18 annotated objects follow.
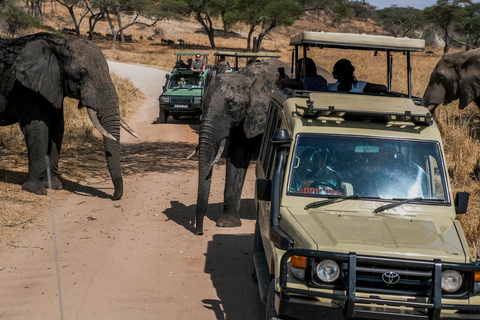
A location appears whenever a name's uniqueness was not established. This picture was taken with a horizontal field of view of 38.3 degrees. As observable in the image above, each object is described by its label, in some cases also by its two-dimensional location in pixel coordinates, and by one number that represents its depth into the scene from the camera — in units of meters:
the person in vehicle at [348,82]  7.76
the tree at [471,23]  57.22
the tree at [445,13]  57.62
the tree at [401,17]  70.81
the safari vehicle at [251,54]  16.47
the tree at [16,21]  43.78
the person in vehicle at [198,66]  21.34
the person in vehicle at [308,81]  7.69
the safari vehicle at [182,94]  20.09
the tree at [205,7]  59.81
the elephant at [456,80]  13.86
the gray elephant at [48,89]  10.34
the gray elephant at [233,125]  8.66
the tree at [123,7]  61.25
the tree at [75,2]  62.51
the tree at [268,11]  54.00
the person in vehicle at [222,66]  18.13
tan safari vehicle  4.48
